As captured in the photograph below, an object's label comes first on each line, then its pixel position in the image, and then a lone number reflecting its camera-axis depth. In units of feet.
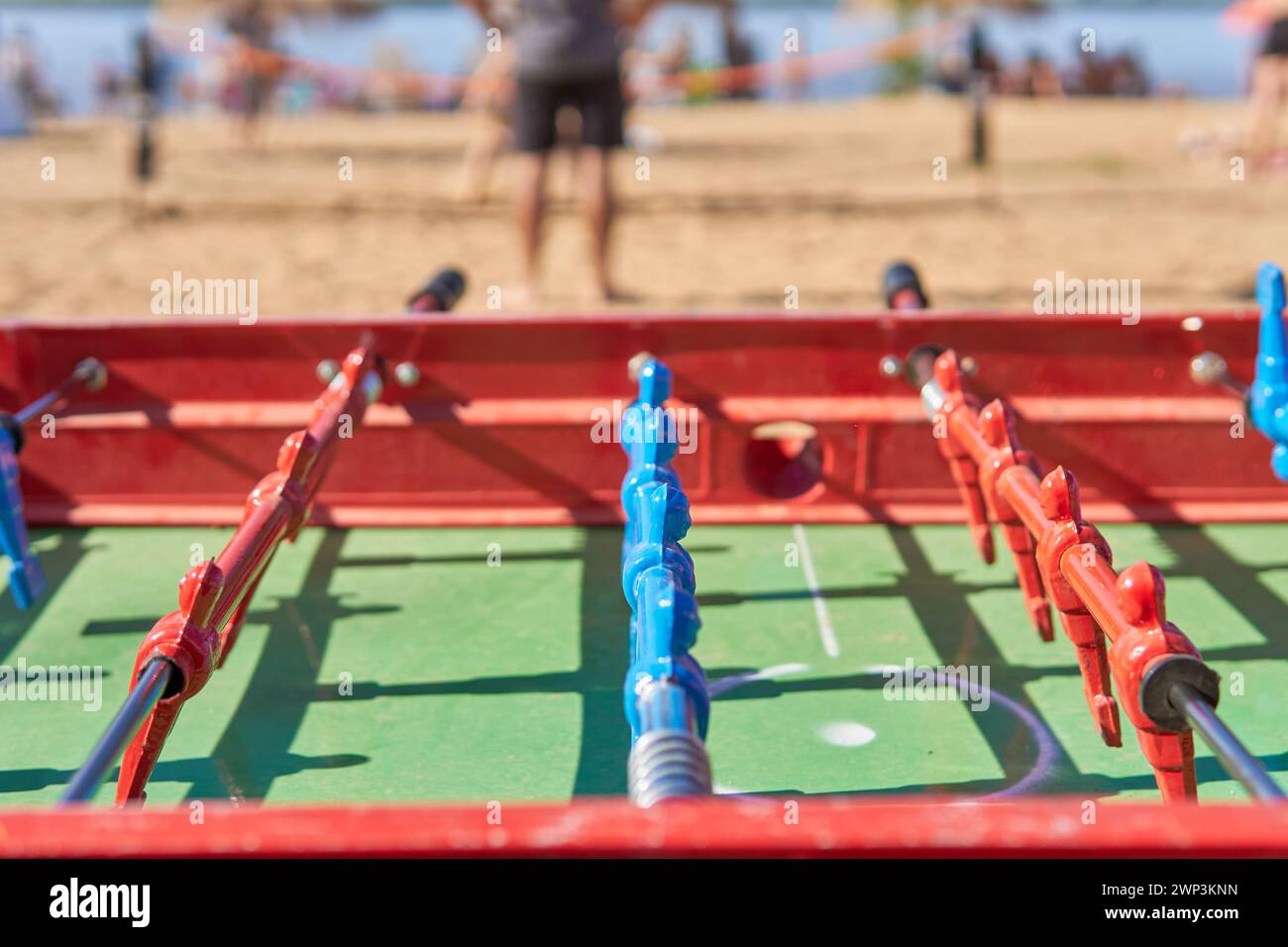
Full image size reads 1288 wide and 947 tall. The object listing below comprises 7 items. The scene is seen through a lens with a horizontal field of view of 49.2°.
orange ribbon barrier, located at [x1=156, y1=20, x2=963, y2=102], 46.60
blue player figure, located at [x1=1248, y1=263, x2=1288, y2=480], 9.64
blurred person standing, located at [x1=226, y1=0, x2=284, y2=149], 47.21
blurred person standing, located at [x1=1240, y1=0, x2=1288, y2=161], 31.63
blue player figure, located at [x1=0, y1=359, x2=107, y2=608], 9.45
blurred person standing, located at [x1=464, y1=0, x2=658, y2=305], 19.27
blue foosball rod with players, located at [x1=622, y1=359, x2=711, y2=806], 5.31
